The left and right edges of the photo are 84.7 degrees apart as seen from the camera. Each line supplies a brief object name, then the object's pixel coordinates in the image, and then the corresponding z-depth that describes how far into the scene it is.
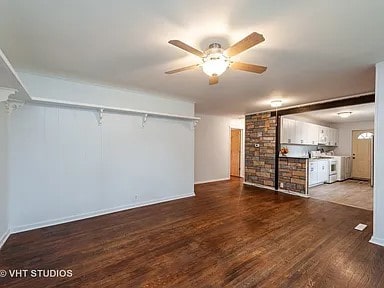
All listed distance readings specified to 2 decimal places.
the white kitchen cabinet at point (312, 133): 7.31
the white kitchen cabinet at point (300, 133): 6.79
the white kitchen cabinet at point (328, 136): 7.87
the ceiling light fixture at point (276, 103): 4.87
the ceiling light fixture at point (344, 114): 6.36
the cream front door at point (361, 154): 7.95
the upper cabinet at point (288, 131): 6.23
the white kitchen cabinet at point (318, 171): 6.50
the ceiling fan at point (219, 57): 1.91
